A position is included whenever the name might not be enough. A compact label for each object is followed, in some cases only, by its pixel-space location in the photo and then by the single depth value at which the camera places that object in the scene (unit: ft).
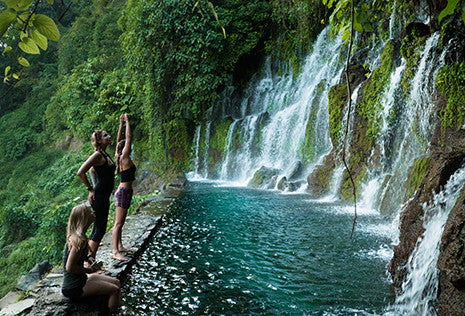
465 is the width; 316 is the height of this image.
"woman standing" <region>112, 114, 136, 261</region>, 13.29
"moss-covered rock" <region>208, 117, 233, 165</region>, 50.47
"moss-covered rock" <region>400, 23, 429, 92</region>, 22.67
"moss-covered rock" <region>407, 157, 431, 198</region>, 18.86
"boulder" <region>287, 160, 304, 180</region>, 36.37
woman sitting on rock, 8.93
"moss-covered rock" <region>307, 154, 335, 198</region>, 30.80
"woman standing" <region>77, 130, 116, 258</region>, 11.91
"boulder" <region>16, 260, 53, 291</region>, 19.53
